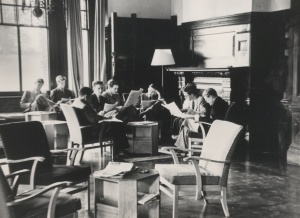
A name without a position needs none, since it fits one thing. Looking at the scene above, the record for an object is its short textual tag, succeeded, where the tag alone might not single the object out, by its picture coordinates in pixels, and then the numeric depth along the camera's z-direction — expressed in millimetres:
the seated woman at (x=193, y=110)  6793
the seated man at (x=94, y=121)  6312
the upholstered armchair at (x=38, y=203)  2842
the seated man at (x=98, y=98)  7742
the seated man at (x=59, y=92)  8344
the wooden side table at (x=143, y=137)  7195
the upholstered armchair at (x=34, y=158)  3918
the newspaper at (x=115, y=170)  3814
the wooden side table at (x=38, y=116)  7327
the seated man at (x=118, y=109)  7254
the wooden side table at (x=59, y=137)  7441
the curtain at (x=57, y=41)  9094
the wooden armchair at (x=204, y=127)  6321
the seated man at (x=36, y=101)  7914
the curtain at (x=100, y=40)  9367
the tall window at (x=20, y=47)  8625
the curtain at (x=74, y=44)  9141
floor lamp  9016
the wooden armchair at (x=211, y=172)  3992
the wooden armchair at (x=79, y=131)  6188
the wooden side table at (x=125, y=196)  3676
